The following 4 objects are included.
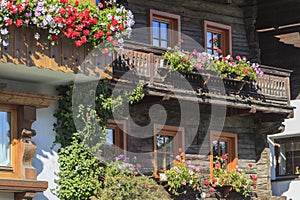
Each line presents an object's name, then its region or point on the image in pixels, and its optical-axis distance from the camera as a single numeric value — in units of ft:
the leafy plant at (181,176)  59.67
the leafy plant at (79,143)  51.08
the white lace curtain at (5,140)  49.19
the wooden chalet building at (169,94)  48.93
